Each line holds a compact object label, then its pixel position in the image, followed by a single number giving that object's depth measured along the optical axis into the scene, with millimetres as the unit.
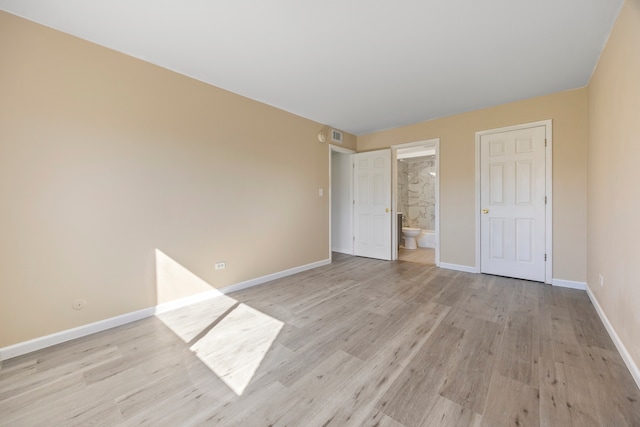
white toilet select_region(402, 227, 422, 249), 6031
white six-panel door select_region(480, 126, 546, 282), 3365
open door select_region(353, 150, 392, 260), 4707
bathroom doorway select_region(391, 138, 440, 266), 6094
